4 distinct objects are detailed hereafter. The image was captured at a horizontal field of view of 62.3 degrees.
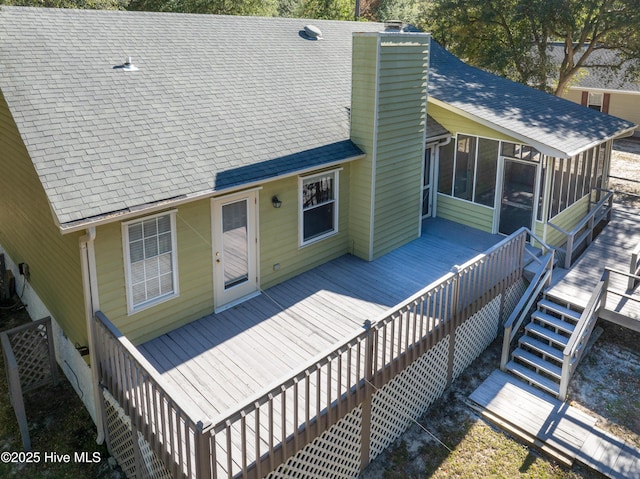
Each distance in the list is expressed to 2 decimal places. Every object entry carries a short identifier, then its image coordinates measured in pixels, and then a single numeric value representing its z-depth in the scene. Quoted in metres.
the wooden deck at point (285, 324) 7.27
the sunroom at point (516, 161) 11.20
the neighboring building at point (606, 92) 28.33
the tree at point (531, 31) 20.05
